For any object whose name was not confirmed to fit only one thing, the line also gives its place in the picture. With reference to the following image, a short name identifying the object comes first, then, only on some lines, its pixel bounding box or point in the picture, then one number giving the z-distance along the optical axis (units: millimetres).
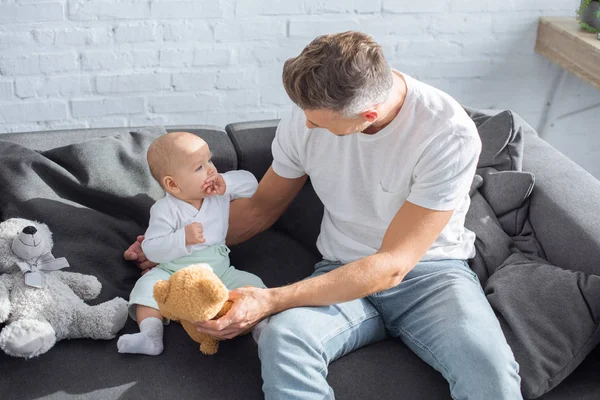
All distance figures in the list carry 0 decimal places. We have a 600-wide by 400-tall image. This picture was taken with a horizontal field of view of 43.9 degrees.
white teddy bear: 1671
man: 1598
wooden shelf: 2824
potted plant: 2867
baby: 1866
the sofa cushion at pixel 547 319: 1686
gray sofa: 1691
